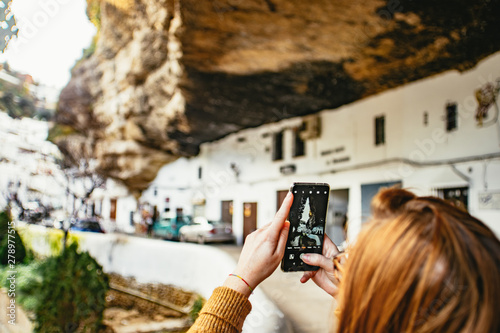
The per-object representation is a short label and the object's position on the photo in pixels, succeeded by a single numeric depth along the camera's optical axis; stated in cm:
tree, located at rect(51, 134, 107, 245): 943
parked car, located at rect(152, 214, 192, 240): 1577
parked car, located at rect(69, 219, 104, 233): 1571
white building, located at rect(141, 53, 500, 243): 678
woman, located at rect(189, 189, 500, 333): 60
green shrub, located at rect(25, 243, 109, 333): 520
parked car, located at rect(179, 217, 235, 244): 1380
